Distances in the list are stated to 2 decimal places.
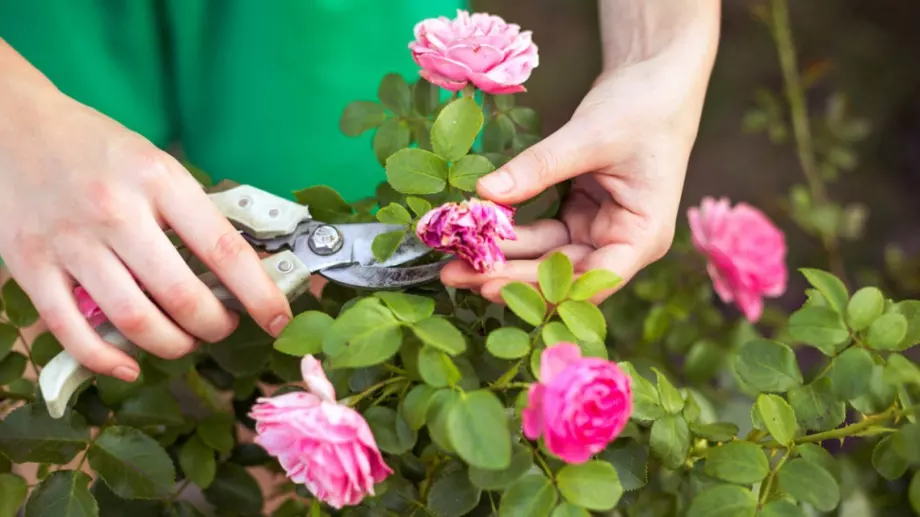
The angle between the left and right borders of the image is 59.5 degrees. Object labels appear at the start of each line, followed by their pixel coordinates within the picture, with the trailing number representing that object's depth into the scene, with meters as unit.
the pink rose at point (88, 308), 0.57
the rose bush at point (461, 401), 0.48
